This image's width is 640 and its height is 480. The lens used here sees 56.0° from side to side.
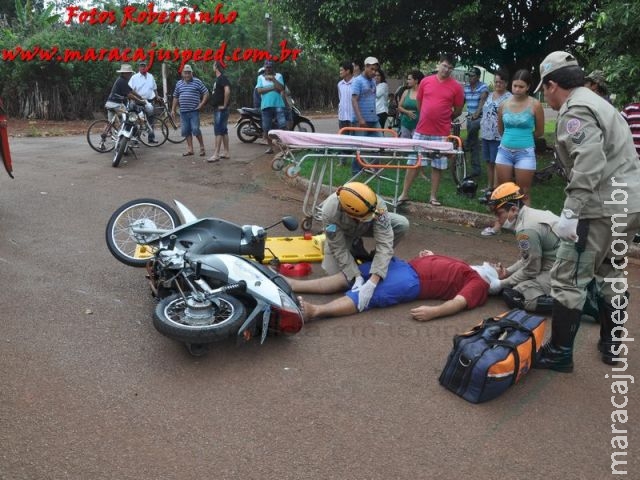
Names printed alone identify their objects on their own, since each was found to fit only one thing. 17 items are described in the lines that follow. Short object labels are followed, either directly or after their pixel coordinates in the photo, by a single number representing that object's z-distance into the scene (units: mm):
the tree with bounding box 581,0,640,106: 6191
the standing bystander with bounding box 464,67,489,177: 9938
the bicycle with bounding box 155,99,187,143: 13570
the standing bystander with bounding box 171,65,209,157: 10922
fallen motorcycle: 3967
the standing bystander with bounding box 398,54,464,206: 7957
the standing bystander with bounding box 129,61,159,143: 13518
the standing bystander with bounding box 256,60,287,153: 11086
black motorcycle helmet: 7828
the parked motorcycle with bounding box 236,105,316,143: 13586
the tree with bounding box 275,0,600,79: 10234
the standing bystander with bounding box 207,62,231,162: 10570
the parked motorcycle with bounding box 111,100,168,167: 10712
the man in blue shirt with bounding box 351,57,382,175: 9320
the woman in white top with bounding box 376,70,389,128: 11547
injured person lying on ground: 4793
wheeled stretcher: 6355
